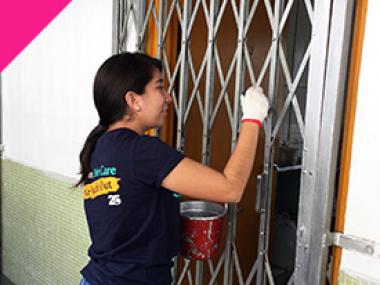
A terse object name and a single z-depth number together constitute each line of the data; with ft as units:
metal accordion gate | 4.62
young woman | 4.44
